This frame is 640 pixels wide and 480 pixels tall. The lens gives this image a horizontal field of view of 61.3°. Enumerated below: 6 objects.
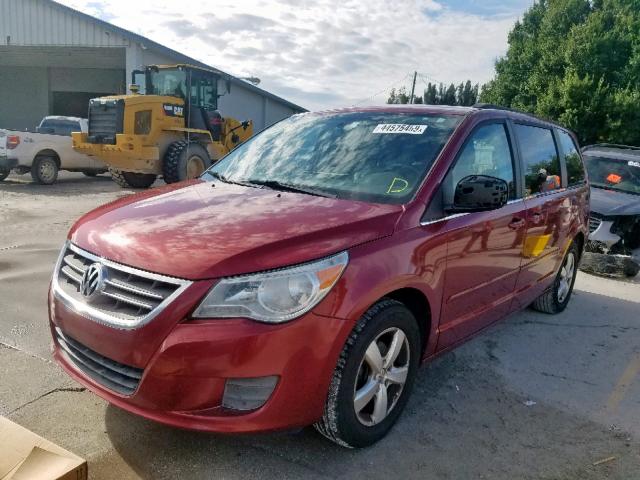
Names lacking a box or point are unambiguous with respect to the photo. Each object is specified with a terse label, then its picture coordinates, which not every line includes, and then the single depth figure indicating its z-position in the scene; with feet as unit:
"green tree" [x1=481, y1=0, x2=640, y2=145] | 72.33
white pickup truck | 41.43
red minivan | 7.31
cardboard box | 6.24
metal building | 61.98
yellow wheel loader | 39.86
